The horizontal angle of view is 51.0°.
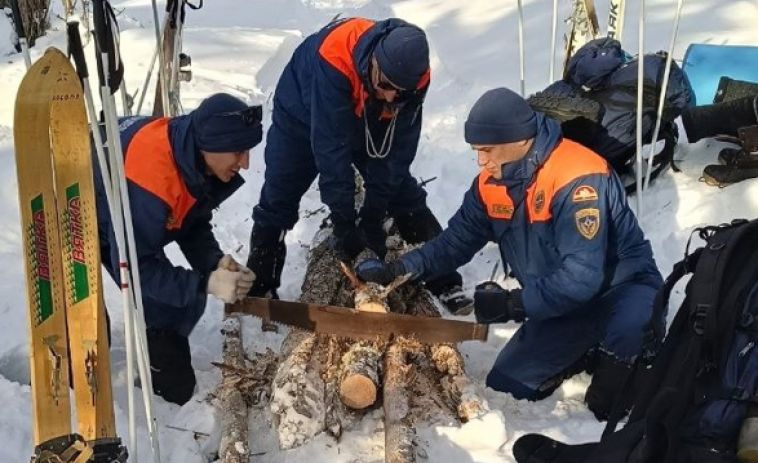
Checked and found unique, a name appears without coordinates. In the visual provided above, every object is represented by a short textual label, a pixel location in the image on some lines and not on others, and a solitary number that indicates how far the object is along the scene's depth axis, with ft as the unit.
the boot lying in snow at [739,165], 16.52
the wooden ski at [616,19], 18.61
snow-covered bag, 16.80
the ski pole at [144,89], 16.21
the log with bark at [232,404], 9.91
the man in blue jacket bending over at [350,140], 12.35
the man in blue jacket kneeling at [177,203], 10.27
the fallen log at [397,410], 9.84
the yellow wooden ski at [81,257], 8.23
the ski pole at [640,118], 15.12
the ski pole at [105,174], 7.17
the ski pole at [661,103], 15.53
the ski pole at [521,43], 17.88
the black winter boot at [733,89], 17.75
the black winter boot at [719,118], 17.03
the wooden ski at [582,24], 19.54
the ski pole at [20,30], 7.14
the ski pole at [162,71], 14.65
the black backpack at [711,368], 7.93
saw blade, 12.11
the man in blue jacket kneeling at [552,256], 11.15
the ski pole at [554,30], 18.43
